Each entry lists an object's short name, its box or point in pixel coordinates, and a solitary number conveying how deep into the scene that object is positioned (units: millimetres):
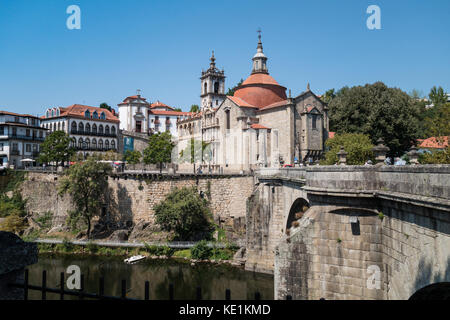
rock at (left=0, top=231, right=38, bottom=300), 4555
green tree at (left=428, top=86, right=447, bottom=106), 84775
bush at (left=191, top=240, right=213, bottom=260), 33366
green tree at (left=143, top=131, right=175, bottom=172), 55125
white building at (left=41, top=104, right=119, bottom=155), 62500
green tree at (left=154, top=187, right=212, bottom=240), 36000
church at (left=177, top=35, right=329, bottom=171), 47219
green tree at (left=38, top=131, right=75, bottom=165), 50781
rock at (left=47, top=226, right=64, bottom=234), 42594
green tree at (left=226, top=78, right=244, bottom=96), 97938
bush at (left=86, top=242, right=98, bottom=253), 36844
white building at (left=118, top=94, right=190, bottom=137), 78688
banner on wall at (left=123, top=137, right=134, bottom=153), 70750
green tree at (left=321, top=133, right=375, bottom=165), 30203
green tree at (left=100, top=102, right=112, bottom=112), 101375
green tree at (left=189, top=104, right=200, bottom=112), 103962
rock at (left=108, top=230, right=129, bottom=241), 38478
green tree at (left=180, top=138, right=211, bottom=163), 56219
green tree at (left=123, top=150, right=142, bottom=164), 62719
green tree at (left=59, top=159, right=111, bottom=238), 39250
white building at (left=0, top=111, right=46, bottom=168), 52562
